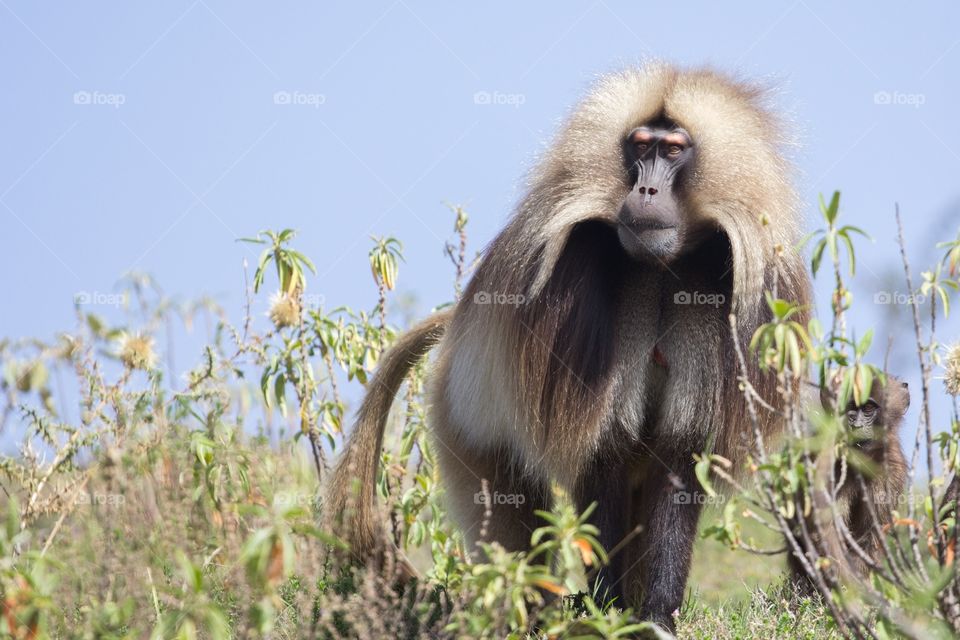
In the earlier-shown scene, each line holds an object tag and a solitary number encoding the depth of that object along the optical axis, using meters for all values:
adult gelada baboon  8.44
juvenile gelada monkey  10.12
